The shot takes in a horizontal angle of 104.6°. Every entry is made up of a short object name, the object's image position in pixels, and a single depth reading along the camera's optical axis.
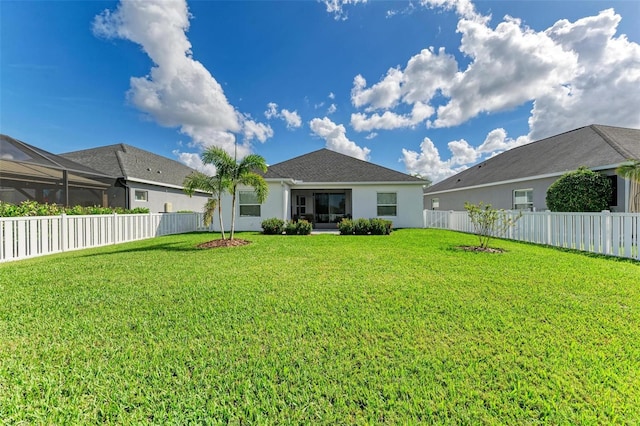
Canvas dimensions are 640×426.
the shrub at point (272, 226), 12.74
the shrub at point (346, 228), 12.58
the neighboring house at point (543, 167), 10.35
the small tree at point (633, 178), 7.91
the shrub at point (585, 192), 9.65
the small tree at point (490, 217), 8.38
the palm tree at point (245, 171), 9.68
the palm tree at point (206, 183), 9.62
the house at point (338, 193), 14.55
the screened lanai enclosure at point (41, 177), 10.23
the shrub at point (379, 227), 12.45
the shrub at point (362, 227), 12.54
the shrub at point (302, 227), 12.55
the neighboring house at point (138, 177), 14.87
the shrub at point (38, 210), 7.61
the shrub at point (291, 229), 12.57
